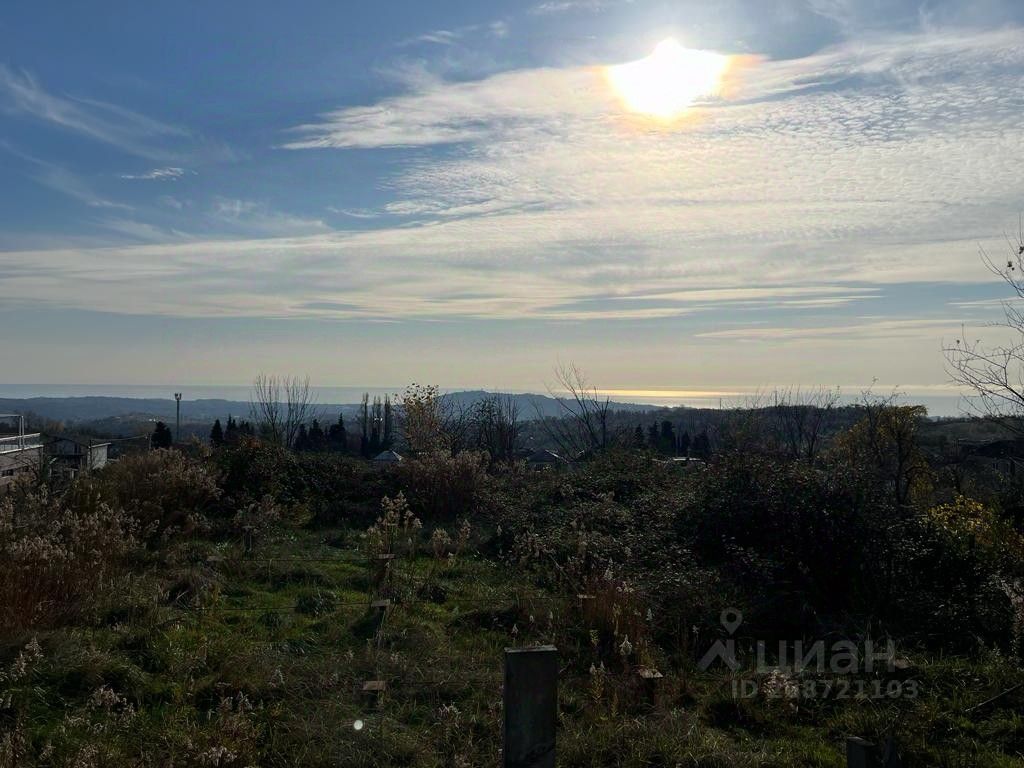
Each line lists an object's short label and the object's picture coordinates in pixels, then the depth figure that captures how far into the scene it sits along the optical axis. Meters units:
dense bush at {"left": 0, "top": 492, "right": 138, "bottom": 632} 5.78
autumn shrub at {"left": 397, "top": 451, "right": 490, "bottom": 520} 13.12
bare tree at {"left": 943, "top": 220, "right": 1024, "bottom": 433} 7.68
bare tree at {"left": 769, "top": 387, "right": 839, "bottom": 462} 19.44
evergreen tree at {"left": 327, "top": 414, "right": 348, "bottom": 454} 32.42
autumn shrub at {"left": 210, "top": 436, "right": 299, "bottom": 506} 12.73
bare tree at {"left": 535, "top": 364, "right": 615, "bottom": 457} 22.05
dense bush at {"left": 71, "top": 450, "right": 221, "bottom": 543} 9.92
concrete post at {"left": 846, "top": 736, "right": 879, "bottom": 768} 2.96
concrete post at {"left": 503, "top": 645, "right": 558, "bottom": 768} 2.88
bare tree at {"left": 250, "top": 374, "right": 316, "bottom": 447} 31.23
